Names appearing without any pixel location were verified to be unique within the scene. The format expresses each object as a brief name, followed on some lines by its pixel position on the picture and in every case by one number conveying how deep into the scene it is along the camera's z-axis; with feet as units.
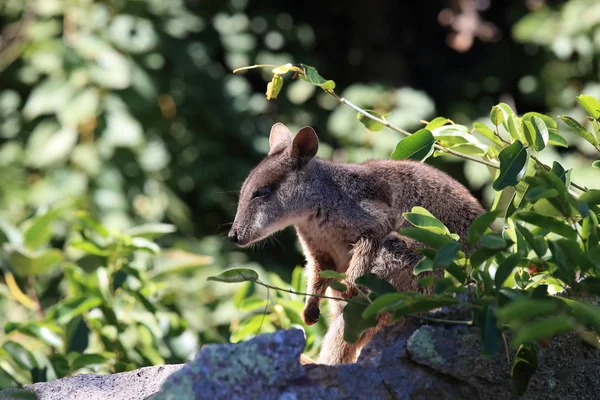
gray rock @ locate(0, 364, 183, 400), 18.80
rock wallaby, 22.91
